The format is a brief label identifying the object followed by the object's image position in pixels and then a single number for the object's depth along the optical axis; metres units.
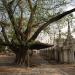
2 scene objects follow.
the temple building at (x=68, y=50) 12.33
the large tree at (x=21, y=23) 9.59
